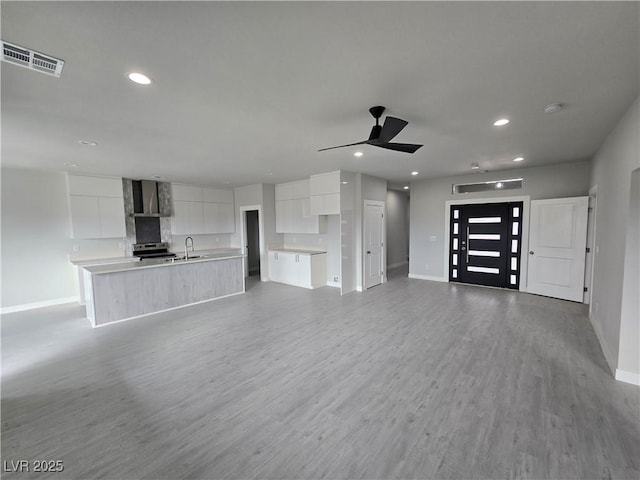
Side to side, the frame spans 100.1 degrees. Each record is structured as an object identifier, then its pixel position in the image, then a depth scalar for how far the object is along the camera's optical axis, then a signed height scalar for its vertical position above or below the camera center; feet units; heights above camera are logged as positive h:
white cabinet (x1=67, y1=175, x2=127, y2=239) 18.30 +1.48
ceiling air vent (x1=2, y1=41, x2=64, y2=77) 5.30 +3.54
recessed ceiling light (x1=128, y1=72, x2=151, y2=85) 6.31 +3.60
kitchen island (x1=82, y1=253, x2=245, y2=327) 13.79 -3.46
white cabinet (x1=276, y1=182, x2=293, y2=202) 23.29 +3.00
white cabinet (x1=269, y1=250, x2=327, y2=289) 21.12 -3.57
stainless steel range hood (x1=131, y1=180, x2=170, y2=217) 21.29 +2.30
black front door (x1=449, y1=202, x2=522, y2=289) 19.13 -1.65
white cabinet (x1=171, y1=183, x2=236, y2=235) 23.49 +1.46
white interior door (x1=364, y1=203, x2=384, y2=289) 20.49 -1.56
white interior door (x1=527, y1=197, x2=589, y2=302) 16.31 -1.64
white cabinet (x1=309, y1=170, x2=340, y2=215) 19.17 +2.32
